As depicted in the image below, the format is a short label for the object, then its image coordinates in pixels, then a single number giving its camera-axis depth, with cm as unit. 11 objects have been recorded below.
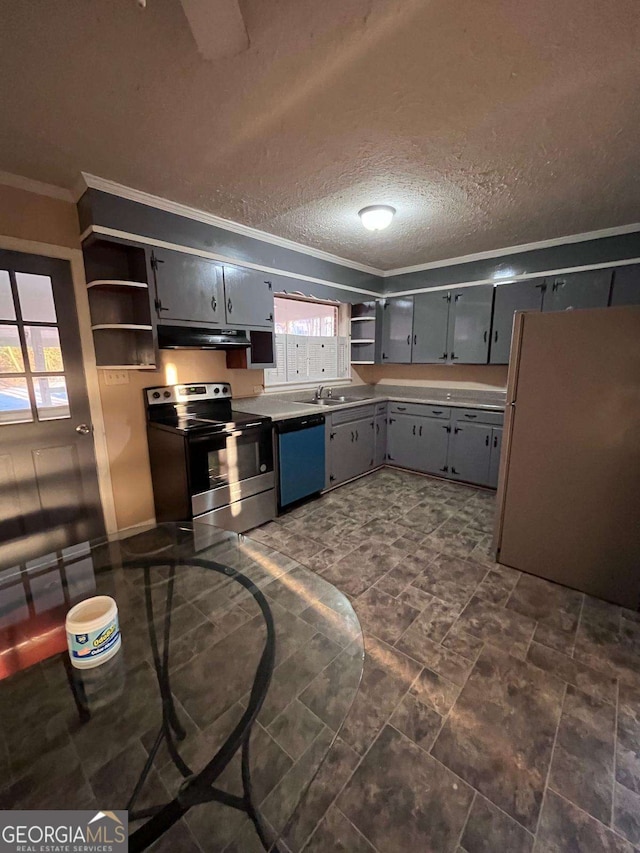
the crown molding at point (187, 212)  214
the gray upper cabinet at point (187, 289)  247
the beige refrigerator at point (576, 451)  196
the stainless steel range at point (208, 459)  249
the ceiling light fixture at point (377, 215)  252
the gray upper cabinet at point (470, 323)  379
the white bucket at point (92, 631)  103
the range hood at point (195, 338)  255
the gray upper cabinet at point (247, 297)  287
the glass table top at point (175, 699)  83
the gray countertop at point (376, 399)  338
